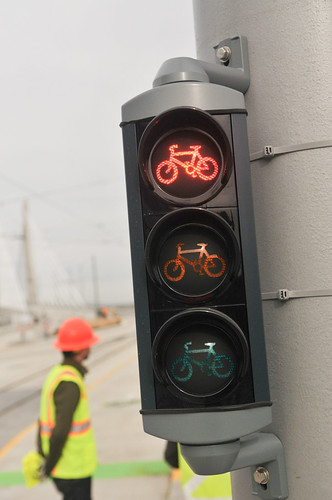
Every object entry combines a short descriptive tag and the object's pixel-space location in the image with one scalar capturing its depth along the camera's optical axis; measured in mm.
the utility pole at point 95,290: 90469
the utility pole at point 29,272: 58062
